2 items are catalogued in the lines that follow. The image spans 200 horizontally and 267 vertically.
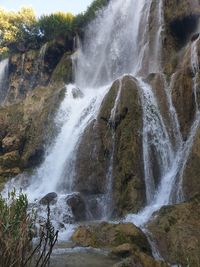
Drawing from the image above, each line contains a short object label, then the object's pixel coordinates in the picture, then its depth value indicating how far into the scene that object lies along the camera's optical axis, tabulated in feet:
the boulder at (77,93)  101.19
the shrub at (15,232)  19.60
